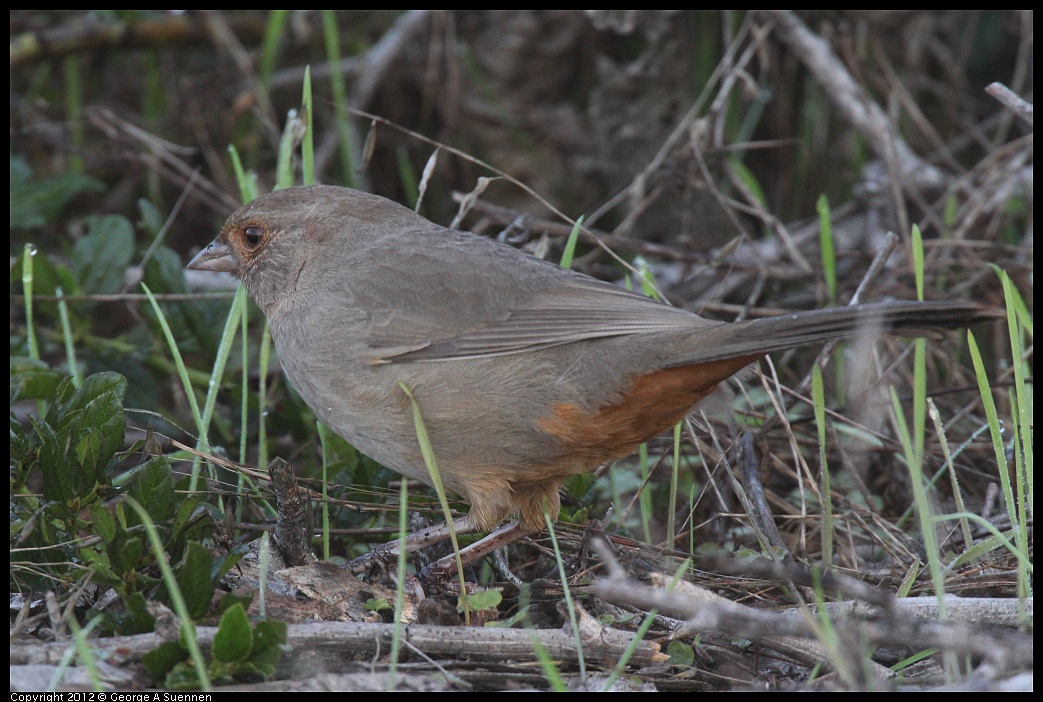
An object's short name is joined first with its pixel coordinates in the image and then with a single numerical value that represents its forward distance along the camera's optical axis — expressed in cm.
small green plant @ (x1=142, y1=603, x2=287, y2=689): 455
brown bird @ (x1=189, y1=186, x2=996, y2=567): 589
